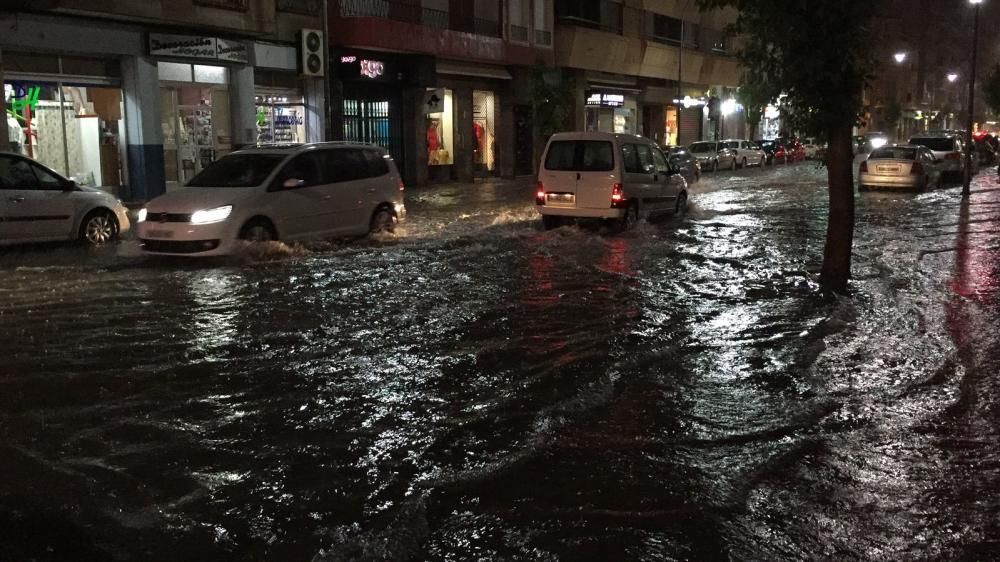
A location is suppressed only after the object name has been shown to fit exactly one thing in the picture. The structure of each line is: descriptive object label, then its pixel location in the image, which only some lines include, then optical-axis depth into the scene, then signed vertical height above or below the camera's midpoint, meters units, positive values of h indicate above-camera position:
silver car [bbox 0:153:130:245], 14.12 -0.65
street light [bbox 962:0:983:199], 24.62 +0.57
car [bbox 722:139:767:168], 45.22 +0.14
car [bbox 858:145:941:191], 26.84 -0.44
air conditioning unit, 25.73 +2.92
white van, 16.88 -0.39
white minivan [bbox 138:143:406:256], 13.14 -0.58
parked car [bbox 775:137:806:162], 51.88 +0.02
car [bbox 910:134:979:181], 30.16 +0.01
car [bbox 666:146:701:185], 28.19 -0.22
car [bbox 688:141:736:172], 42.44 +0.01
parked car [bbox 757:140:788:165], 49.38 +0.19
